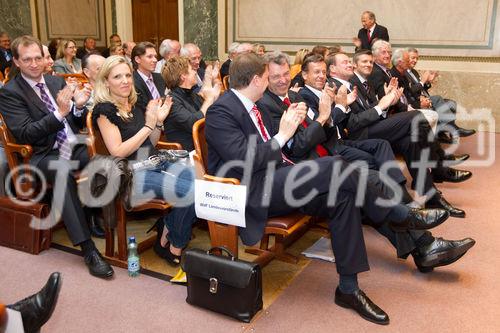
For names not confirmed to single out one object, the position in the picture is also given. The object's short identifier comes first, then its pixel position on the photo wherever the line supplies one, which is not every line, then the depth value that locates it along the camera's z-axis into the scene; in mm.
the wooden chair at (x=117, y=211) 2750
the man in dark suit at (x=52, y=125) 2836
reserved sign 2295
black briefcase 2219
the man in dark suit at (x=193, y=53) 5535
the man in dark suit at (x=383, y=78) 4328
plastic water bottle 2740
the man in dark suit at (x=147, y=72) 4096
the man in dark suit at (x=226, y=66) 6757
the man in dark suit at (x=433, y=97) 5391
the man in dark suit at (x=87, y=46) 8705
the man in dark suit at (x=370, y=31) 7121
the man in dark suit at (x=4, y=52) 7262
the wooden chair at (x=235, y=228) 2396
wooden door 9617
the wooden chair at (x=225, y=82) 5526
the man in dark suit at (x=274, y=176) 2332
